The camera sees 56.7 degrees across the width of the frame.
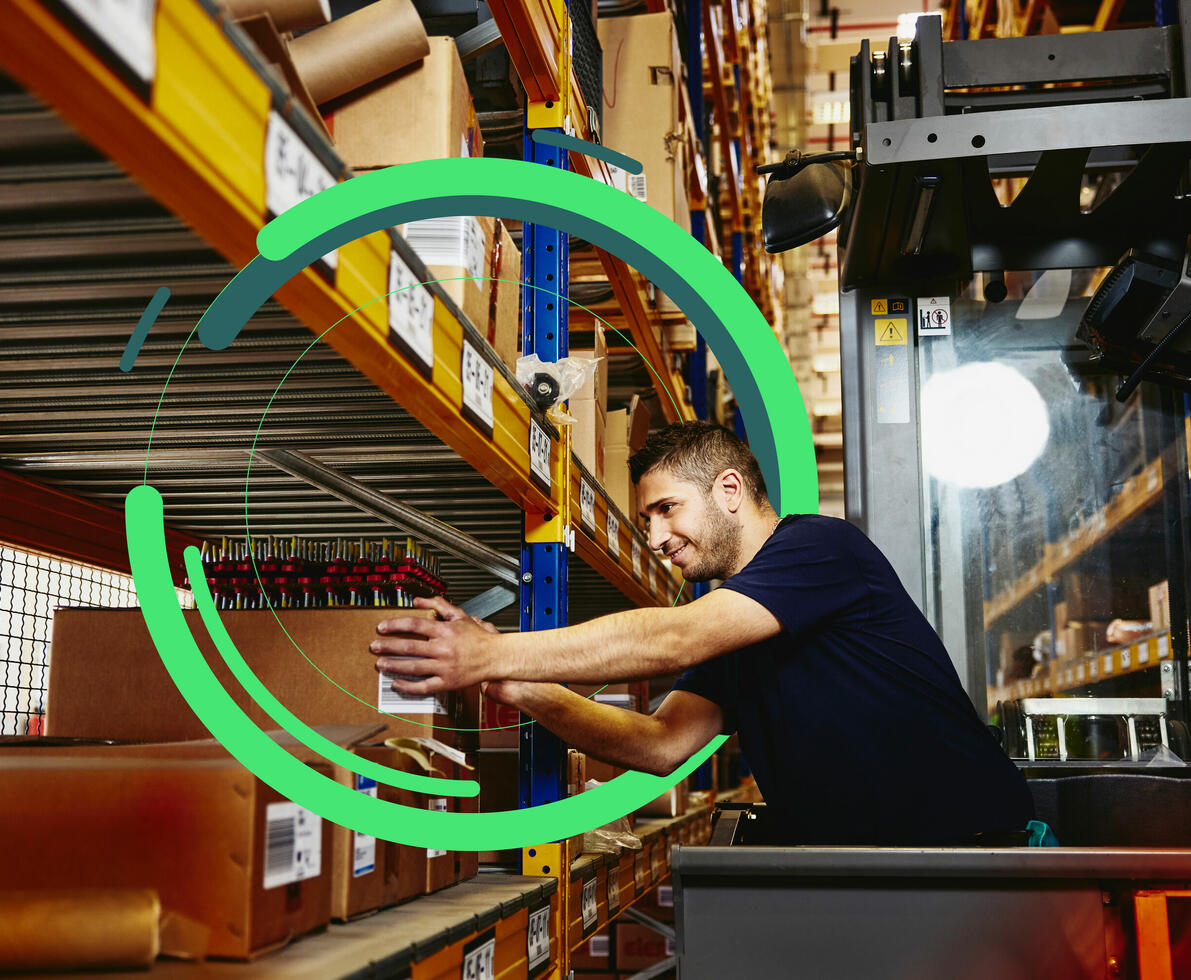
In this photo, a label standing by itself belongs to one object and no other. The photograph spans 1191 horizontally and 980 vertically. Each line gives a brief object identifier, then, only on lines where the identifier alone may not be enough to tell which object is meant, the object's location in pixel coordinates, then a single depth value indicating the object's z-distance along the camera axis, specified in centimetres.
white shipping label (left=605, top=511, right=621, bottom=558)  348
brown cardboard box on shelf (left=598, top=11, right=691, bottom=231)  402
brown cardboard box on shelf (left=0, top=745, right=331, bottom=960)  128
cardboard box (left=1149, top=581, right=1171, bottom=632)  317
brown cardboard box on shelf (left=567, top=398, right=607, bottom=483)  354
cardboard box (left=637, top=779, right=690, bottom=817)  482
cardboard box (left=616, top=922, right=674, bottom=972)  562
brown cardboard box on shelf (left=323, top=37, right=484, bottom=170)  191
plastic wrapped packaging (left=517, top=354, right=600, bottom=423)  247
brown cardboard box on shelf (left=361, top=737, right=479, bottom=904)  180
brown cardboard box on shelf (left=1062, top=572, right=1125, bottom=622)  319
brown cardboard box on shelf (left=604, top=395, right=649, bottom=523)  407
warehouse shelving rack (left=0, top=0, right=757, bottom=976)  94
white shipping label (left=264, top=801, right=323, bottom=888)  134
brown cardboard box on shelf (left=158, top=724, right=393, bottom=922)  151
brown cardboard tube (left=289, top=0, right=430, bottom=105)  179
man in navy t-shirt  222
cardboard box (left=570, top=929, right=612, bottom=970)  554
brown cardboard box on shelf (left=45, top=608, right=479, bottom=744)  202
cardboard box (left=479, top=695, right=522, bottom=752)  354
